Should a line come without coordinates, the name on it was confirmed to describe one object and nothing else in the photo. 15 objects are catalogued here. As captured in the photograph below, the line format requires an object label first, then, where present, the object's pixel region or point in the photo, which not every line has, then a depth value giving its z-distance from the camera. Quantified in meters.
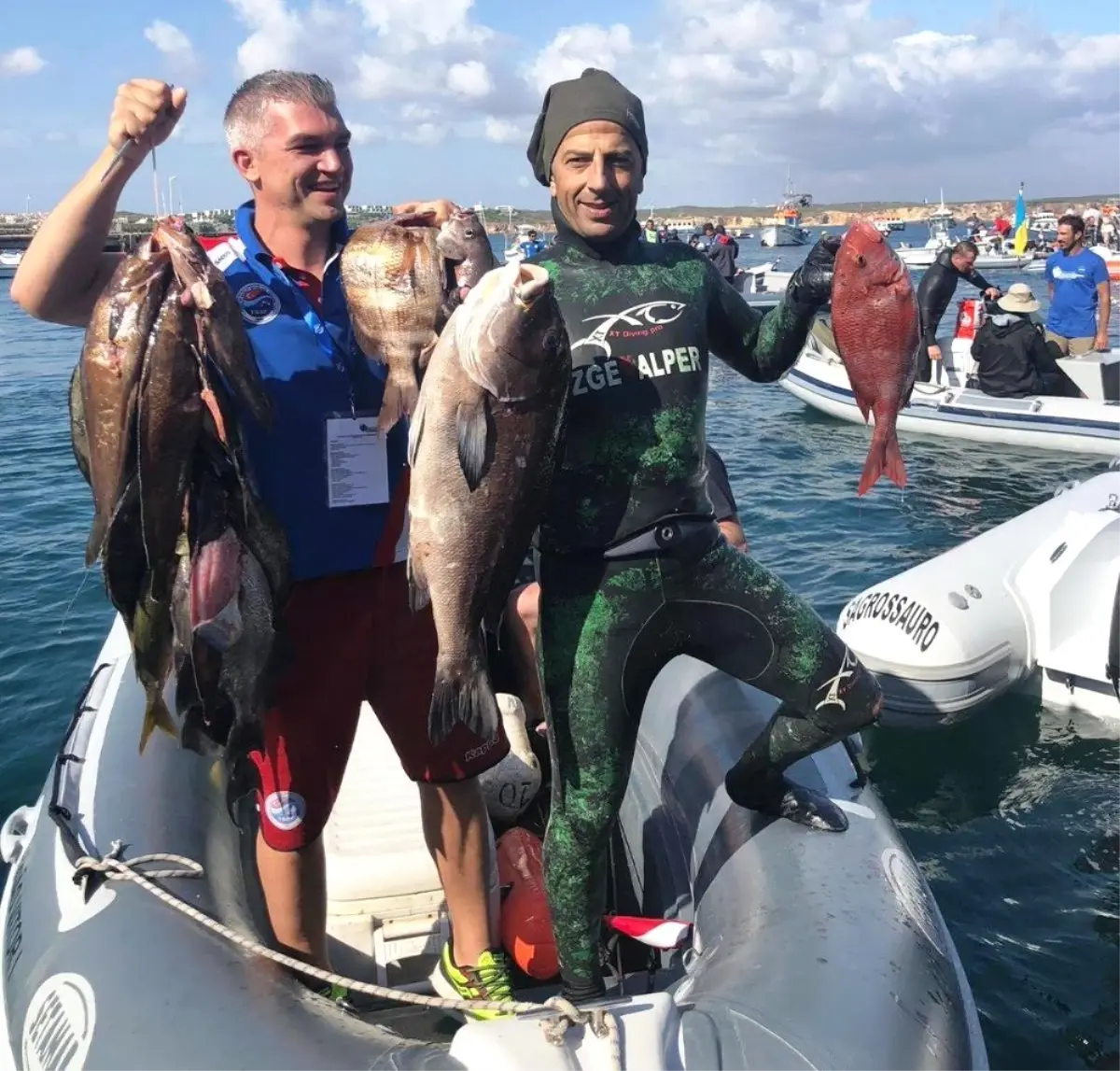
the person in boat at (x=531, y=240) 17.45
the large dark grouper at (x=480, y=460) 2.41
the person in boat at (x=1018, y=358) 13.47
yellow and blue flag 44.31
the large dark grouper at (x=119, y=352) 2.30
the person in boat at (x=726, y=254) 24.65
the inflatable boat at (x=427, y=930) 2.48
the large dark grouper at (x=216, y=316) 2.30
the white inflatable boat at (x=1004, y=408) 13.05
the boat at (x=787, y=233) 76.56
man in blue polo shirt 2.70
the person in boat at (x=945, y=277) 10.49
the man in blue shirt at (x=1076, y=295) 13.27
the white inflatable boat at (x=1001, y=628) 6.36
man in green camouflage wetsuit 2.96
